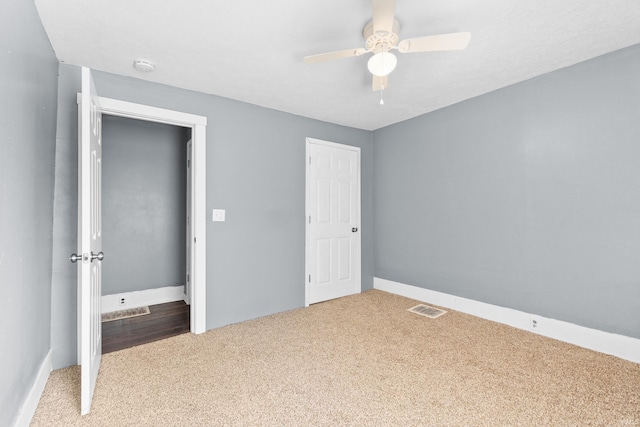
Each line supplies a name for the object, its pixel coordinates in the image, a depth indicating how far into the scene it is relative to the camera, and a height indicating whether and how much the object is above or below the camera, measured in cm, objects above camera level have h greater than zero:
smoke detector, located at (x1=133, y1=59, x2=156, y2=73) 245 +122
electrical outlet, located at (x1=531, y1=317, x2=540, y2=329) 289 -102
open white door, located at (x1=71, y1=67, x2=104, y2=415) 180 -19
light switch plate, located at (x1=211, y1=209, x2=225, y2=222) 314 +1
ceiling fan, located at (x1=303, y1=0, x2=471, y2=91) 168 +102
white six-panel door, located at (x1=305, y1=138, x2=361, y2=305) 391 -8
